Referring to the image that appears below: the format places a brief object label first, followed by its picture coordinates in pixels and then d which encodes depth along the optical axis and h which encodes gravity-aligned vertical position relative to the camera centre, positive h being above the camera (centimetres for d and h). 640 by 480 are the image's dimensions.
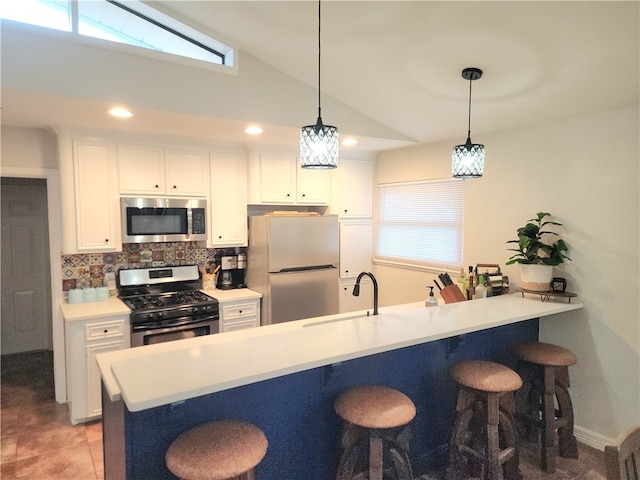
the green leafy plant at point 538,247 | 301 -21
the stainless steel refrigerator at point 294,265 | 385 -46
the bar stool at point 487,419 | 226 -114
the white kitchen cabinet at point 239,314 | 374 -89
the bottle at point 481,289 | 331 -57
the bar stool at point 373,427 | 191 -98
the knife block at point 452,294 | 329 -61
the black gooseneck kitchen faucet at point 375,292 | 249 -45
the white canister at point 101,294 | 359 -67
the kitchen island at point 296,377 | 172 -82
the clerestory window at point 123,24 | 236 +118
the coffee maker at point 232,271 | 424 -56
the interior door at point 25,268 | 481 -60
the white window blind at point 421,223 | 396 -6
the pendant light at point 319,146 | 194 +33
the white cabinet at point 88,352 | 318 -104
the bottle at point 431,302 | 307 -62
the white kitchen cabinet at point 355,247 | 456 -34
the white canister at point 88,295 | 354 -66
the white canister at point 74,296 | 348 -67
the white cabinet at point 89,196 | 330 +16
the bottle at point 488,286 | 334 -55
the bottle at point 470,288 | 339 -57
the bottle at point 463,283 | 344 -54
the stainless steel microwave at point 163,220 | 356 -3
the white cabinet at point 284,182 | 405 +34
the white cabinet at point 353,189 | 450 +31
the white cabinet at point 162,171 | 354 +40
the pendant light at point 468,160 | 235 +32
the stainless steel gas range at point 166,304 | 333 -73
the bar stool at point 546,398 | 268 -124
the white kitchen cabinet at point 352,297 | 454 -88
